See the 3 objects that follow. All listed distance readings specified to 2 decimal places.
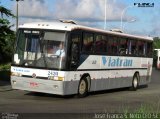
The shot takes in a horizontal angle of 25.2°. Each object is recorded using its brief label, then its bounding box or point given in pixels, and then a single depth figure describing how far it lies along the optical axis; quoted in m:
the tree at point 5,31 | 20.66
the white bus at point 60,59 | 13.65
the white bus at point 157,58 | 51.94
